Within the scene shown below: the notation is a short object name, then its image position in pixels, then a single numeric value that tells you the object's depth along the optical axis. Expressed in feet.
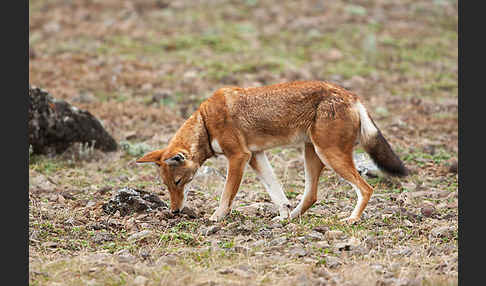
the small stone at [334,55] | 123.24
